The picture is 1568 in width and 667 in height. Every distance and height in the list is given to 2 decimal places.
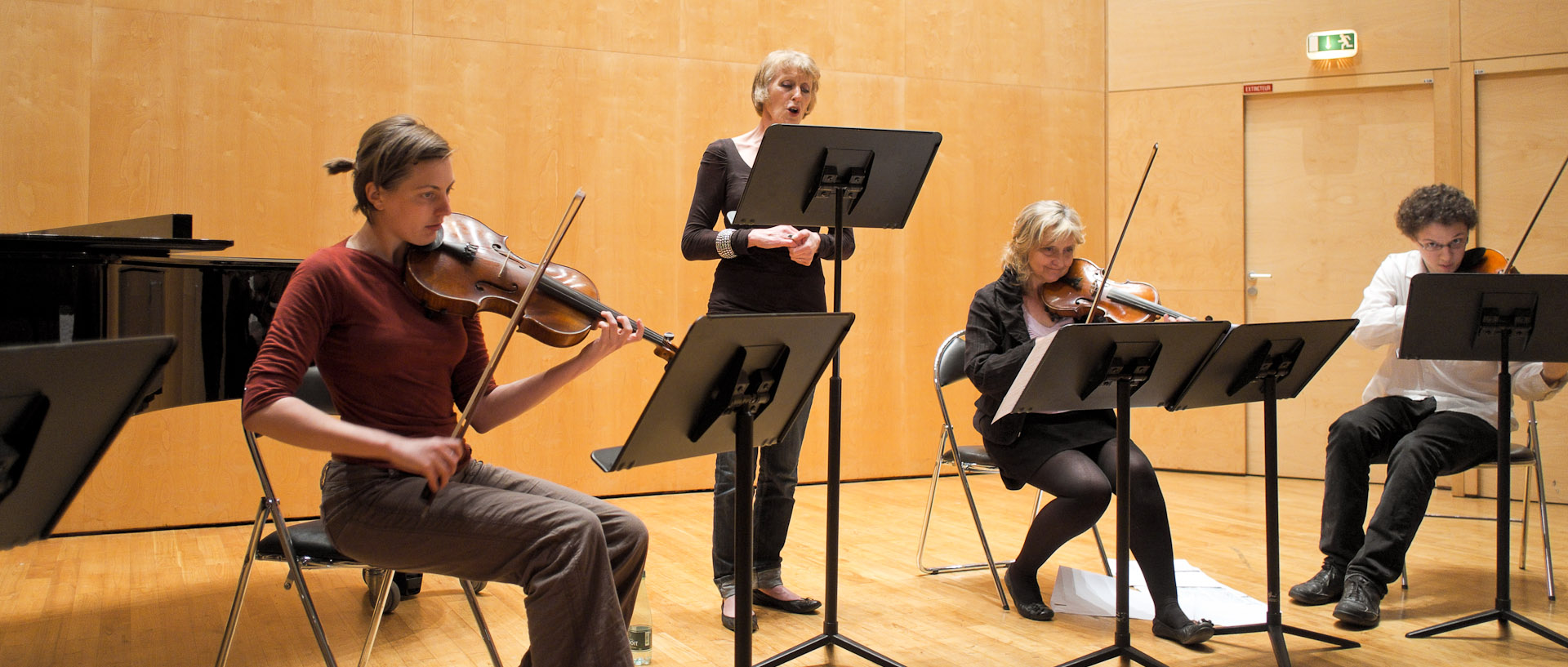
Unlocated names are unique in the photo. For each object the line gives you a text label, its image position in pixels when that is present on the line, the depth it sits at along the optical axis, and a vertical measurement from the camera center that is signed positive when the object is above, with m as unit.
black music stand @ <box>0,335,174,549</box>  1.11 -0.08
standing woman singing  2.74 +0.18
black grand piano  2.36 +0.10
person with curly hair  2.90 -0.24
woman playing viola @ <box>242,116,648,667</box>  1.64 -0.14
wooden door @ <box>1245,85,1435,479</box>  5.00 +0.64
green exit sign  4.99 +1.37
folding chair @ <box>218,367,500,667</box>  2.12 -0.42
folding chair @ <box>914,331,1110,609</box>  3.11 -0.32
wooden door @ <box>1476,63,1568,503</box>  4.64 +0.75
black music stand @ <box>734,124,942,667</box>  2.27 +0.35
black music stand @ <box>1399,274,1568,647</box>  2.54 +0.06
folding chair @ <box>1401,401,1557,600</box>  3.04 -0.34
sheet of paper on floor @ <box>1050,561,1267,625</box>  2.87 -0.70
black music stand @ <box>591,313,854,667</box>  1.68 -0.08
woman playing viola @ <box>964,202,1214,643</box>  2.64 -0.25
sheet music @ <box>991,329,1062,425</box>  2.13 -0.06
